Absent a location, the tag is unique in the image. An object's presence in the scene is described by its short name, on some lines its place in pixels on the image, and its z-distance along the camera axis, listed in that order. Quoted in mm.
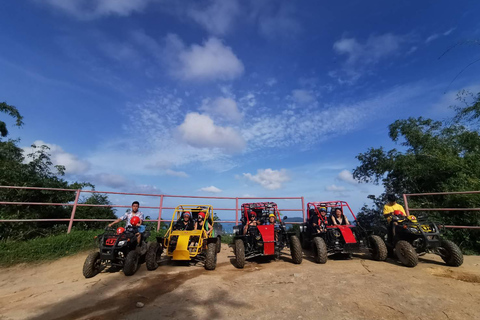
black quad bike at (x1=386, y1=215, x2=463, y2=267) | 5301
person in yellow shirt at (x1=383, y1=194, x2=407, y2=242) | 6141
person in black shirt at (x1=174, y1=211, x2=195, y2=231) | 6684
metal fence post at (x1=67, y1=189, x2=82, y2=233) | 7696
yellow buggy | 5648
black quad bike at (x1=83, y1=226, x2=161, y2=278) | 5098
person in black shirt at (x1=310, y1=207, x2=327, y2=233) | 6953
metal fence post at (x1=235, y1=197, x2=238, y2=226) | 9492
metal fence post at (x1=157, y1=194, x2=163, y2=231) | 8864
